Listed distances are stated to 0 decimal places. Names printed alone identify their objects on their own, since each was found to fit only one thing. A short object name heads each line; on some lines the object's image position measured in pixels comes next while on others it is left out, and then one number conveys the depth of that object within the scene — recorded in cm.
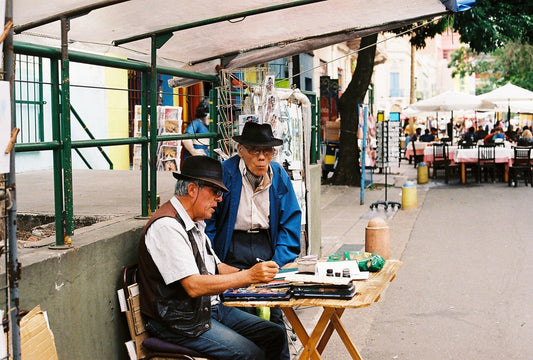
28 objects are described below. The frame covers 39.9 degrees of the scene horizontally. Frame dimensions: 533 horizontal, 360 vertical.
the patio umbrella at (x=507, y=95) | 2194
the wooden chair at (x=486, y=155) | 1945
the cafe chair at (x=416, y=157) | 2741
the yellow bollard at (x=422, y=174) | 2071
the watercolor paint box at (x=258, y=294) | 381
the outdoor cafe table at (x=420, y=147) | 2712
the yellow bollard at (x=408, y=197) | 1455
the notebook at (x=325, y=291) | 374
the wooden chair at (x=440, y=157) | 2098
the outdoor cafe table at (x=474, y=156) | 1939
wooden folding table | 371
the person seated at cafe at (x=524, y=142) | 2028
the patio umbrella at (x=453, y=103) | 2153
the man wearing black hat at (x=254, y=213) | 479
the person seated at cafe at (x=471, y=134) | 2502
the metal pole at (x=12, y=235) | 230
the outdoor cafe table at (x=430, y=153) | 2134
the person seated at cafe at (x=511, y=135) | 2699
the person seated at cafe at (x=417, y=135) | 3146
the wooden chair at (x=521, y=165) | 1870
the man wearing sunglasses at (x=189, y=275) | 375
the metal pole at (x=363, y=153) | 1394
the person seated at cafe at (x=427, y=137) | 2706
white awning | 443
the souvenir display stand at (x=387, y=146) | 1460
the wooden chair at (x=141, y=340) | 384
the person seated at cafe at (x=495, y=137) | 2102
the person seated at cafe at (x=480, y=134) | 2530
